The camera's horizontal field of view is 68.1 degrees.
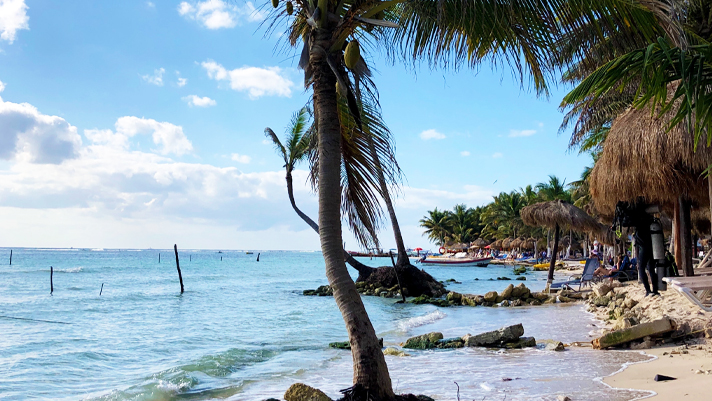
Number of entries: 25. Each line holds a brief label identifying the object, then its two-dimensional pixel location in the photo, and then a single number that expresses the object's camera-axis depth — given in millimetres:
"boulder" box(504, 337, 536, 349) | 8492
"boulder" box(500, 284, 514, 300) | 17295
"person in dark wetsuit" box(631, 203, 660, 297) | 8906
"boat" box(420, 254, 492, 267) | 51062
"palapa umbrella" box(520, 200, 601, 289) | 18484
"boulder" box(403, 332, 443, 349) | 9258
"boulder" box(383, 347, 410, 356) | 8574
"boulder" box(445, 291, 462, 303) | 18469
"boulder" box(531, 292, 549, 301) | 16562
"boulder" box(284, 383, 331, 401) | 4521
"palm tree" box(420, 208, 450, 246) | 74938
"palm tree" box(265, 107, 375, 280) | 22359
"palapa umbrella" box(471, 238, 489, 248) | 68769
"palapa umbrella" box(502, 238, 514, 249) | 61822
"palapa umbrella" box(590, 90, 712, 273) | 8227
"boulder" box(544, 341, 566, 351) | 7953
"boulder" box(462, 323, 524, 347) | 8648
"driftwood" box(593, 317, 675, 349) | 7203
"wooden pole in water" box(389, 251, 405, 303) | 20153
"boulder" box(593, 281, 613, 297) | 14767
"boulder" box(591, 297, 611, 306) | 13741
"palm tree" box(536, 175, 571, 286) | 45688
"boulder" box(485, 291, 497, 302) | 17266
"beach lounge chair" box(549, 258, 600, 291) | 17500
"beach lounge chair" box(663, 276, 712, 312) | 6882
